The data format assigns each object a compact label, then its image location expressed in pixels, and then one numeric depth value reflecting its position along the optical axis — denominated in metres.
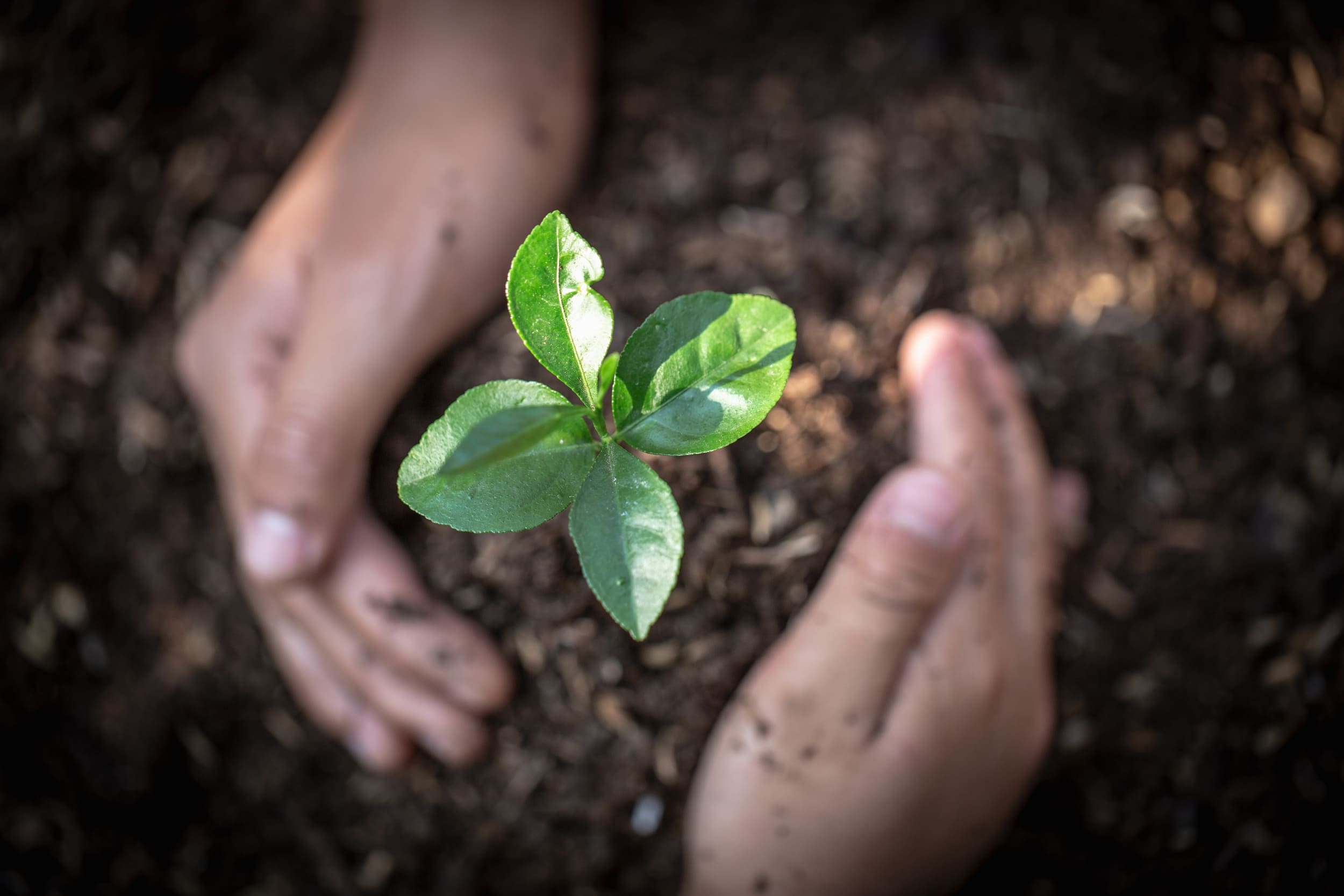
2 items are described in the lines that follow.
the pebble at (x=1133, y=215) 0.33
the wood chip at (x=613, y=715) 0.30
